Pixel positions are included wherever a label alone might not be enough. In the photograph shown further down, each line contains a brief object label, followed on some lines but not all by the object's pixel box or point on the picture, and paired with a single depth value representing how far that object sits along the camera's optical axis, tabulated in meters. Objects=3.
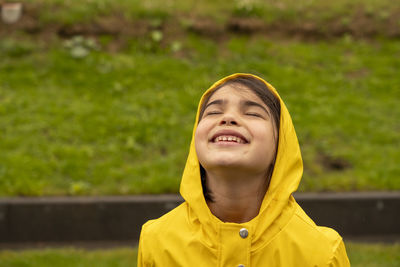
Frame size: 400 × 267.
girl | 2.30
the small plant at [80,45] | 7.24
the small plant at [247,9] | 7.92
